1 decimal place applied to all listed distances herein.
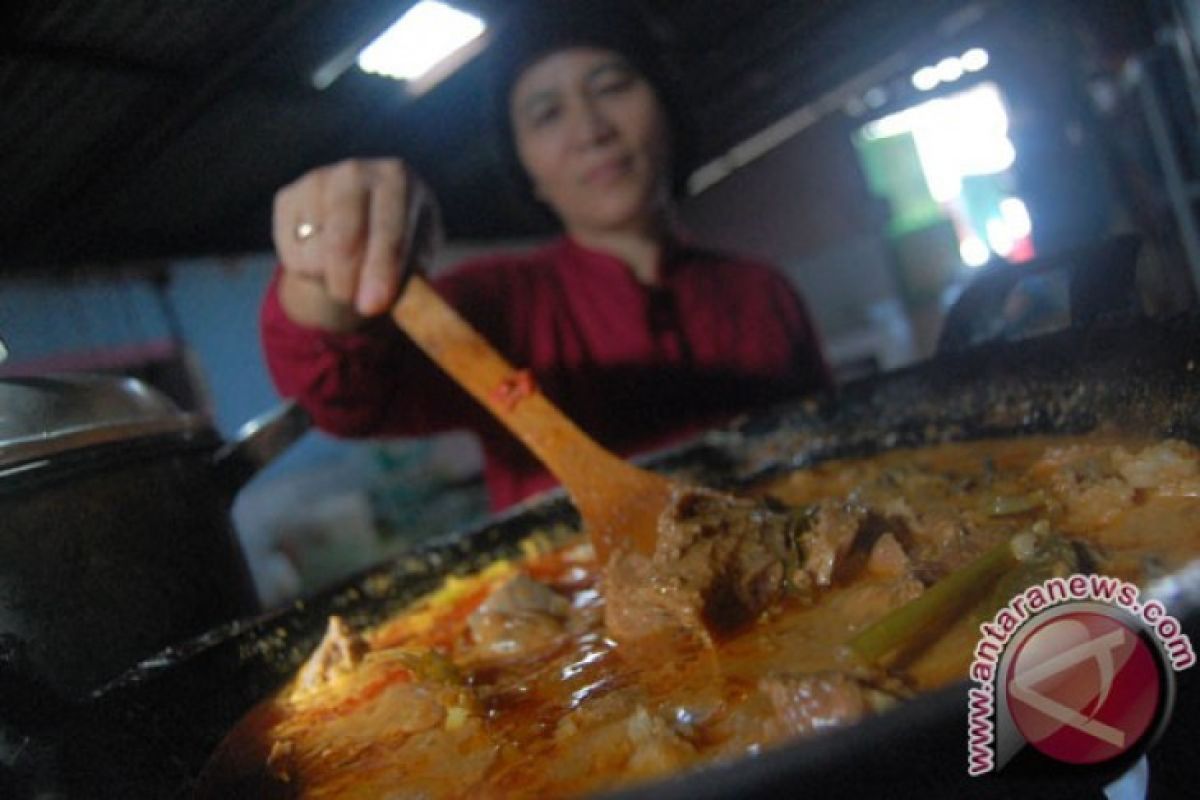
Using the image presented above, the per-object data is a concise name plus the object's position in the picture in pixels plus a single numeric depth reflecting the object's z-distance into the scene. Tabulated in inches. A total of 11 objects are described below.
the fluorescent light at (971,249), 63.5
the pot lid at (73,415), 14.9
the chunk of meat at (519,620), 17.0
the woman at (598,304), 27.5
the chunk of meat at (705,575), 15.3
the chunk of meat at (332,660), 17.2
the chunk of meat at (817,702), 10.0
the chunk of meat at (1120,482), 14.5
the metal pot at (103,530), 14.7
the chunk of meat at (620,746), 10.9
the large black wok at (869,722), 7.3
